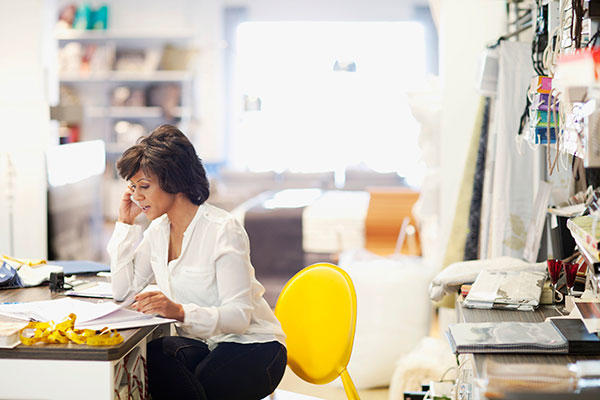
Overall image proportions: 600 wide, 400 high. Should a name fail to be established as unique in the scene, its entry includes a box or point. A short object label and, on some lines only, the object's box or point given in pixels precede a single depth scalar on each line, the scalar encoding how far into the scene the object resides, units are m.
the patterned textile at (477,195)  4.61
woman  3.19
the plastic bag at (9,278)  3.59
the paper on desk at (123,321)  3.06
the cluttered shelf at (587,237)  2.73
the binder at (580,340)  2.85
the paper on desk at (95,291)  3.48
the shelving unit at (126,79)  11.36
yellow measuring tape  2.92
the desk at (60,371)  2.88
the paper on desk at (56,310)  3.14
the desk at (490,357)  2.81
